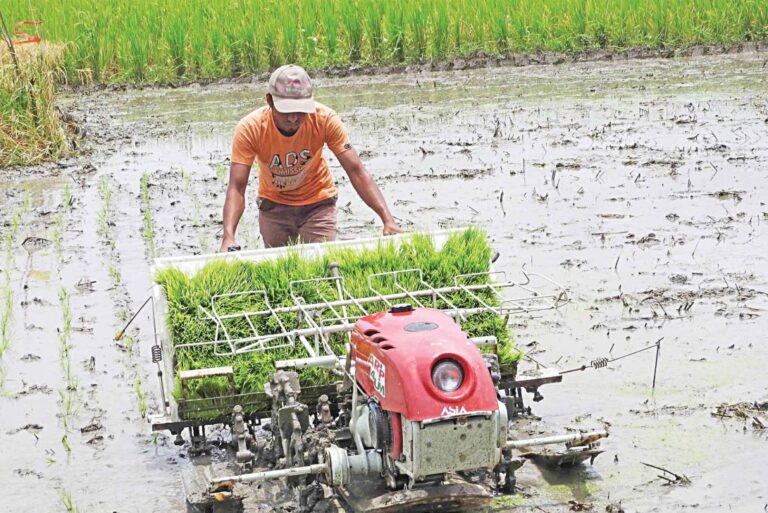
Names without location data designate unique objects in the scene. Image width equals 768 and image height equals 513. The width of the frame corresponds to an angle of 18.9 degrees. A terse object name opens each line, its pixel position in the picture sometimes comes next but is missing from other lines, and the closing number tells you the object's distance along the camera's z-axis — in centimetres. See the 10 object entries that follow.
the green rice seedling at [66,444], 1038
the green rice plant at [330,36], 2972
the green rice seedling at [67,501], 924
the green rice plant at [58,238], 1611
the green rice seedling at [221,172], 2004
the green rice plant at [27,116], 2147
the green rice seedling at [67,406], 1097
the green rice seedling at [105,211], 1701
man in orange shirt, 1034
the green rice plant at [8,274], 1304
